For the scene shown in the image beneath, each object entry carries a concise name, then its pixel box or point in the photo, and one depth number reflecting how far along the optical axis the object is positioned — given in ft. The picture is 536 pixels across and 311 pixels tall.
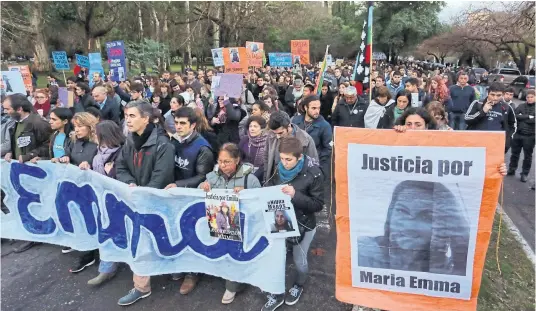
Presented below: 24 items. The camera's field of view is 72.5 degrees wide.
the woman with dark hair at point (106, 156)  12.55
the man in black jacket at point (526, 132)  20.89
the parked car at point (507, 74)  71.67
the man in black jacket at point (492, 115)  17.39
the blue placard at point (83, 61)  44.27
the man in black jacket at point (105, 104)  21.89
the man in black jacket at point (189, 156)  11.94
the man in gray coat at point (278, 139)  12.85
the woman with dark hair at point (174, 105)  18.61
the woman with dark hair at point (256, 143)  14.24
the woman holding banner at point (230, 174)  10.69
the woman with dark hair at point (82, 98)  22.85
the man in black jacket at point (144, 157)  11.32
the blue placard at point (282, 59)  53.16
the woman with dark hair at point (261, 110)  16.51
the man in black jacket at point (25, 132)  14.85
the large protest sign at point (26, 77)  34.73
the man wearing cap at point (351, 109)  19.22
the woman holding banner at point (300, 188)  10.02
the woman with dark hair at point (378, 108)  18.09
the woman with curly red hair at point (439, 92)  25.36
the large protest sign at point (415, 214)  8.86
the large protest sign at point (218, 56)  37.92
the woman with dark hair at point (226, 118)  20.09
